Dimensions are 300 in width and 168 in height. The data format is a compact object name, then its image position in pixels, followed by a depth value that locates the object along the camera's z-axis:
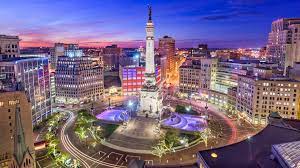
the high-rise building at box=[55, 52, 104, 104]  151.75
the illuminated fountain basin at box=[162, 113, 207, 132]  109.34
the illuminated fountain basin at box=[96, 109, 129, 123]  118.46
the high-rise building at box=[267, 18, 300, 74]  176.75
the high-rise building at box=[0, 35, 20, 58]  117.56
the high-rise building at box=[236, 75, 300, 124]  115.31
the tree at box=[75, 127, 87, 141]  95.00
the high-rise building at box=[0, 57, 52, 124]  92.12
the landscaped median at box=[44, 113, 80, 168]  76.25
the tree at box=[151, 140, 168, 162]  81.50
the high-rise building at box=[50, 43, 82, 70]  156.38
